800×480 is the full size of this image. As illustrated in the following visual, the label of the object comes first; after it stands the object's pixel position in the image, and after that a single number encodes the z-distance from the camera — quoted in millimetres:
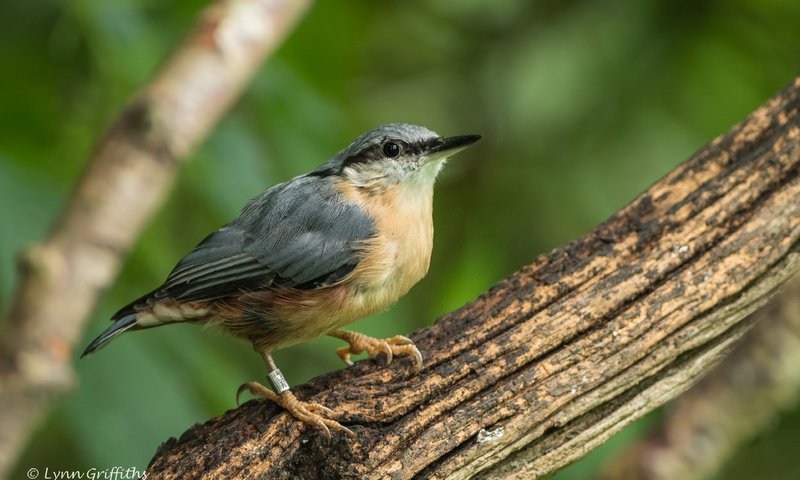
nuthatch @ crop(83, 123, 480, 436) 5934
